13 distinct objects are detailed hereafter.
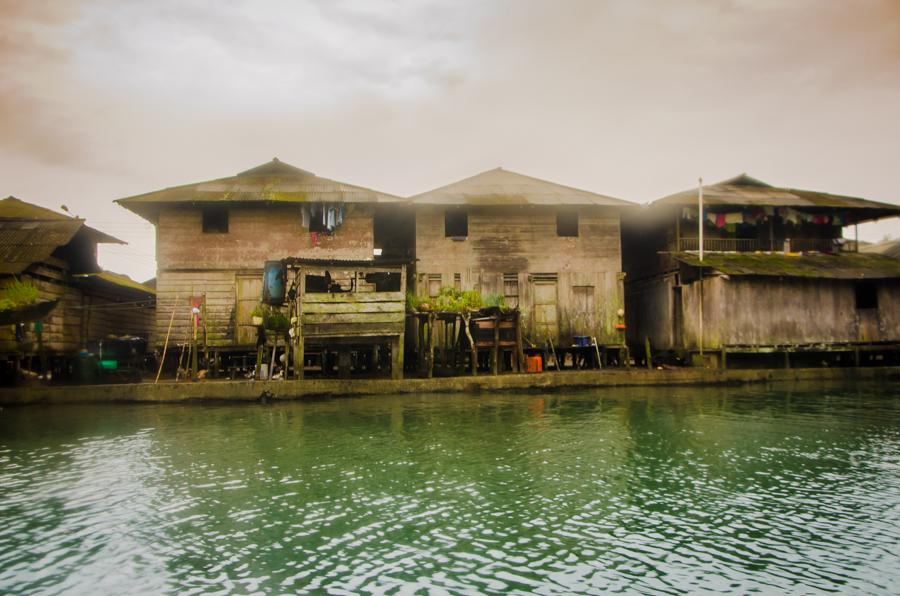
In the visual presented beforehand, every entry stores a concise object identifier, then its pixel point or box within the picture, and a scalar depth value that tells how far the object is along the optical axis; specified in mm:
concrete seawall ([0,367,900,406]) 16031
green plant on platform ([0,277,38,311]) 15508
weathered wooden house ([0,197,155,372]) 19016
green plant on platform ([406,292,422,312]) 18511
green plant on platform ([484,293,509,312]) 18811
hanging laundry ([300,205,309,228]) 21031
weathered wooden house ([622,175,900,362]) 21391
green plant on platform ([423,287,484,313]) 18344
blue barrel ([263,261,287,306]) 18344
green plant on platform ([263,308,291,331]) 17703
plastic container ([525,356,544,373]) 19402
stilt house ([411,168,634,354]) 21812
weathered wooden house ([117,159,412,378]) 20484
